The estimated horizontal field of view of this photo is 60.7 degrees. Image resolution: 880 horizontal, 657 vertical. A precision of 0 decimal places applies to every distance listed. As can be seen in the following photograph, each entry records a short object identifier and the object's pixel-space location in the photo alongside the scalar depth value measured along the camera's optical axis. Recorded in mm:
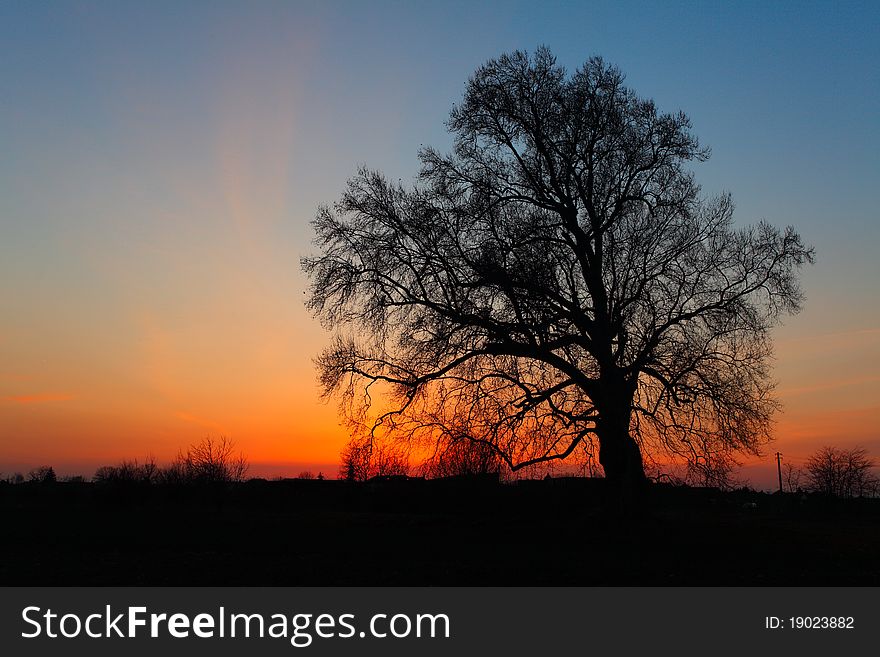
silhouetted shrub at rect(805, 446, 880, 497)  56969
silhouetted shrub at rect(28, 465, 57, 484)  57688
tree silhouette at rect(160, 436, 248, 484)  43450
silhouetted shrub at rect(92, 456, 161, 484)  38062
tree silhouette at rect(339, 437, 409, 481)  21453
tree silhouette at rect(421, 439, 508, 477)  20703
